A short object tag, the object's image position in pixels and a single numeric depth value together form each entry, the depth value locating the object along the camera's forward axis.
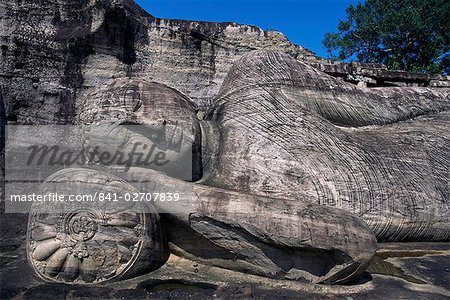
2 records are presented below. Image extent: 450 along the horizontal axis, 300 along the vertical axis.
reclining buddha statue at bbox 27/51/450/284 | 2.21
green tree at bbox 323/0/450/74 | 13.04
